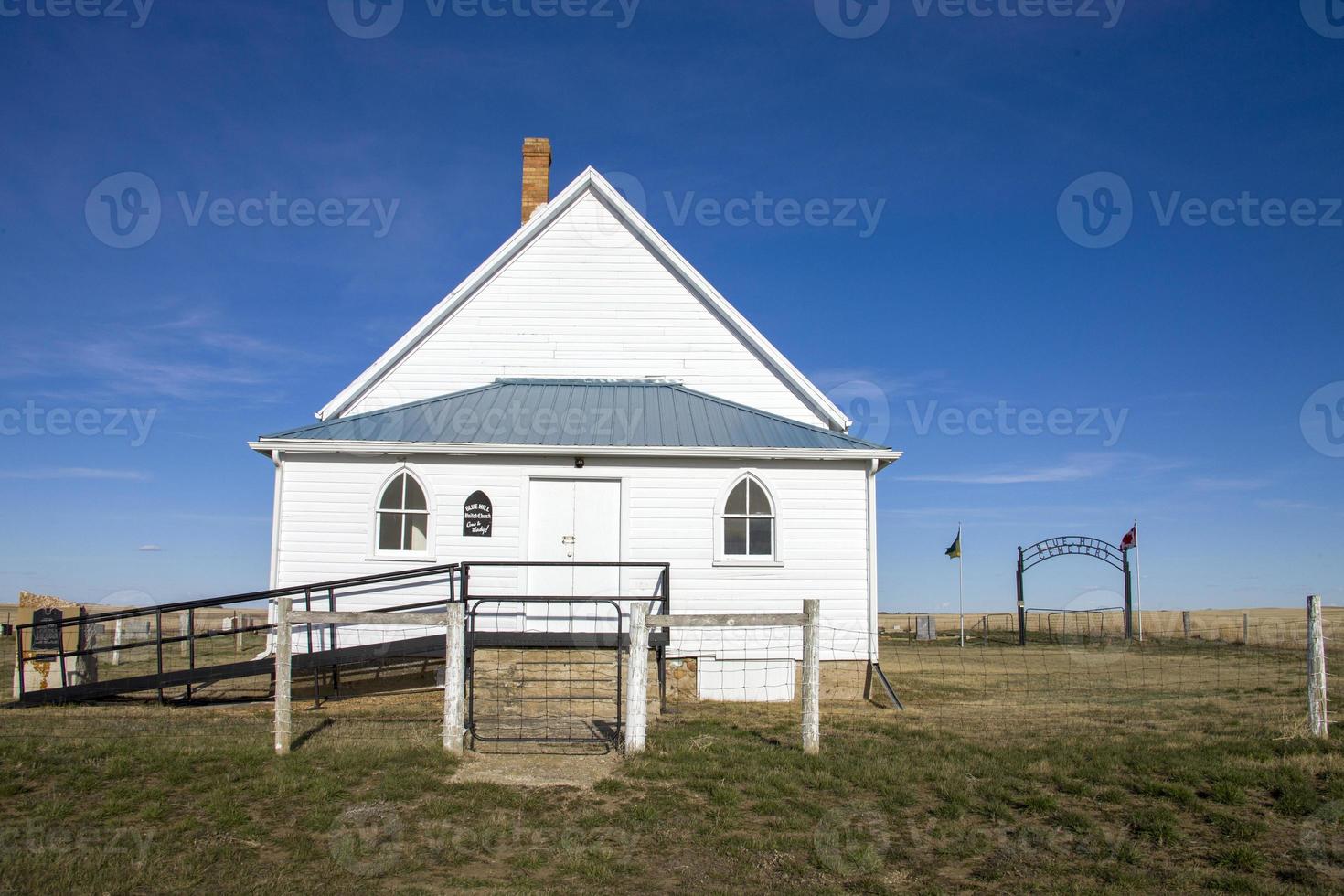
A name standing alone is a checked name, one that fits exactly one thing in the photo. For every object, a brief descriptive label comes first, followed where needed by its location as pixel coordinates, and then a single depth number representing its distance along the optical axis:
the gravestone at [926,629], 35.97
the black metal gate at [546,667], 12.50
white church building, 15.59
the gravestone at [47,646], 15.14
